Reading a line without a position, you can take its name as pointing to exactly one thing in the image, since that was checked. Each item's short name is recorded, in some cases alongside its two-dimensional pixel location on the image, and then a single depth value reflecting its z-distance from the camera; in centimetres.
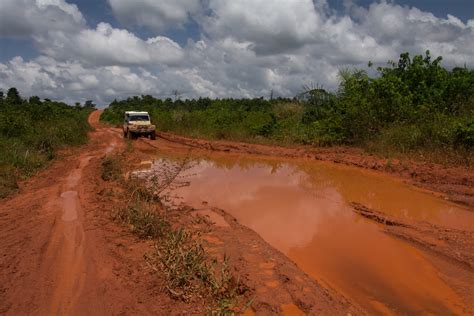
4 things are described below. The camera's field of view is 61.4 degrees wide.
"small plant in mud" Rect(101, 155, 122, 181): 1170
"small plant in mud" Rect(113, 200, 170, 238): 663
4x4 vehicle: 2569
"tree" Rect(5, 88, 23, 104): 3329
